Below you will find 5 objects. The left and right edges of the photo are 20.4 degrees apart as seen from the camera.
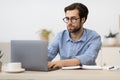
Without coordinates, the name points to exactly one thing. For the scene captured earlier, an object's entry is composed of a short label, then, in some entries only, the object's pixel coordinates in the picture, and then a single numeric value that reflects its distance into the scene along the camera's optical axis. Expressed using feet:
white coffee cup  6.45
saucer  6.43
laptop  6.49
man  8.57
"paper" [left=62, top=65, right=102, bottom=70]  7.08
